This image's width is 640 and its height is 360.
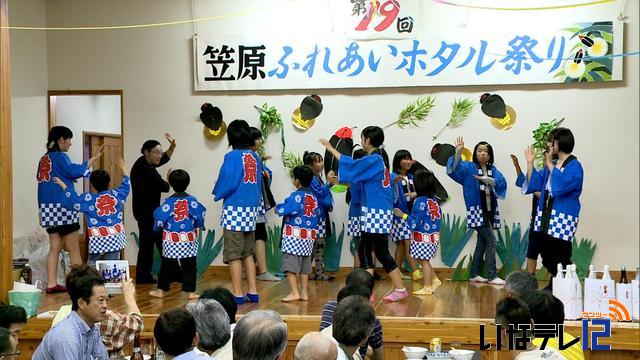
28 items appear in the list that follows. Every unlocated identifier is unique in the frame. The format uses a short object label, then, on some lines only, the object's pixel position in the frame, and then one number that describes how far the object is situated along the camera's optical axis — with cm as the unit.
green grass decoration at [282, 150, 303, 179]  857
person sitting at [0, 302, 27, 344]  443
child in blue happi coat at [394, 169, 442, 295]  711
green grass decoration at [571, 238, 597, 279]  799
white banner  794
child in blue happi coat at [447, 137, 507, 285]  777
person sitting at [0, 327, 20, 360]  349
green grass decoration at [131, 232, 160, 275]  866
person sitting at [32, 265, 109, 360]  362
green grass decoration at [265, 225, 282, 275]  850
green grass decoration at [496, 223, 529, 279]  812
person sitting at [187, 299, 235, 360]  351
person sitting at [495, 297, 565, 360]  325
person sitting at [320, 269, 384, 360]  400
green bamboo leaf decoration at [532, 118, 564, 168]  804
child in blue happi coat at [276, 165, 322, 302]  657
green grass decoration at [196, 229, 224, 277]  870
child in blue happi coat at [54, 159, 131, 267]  693
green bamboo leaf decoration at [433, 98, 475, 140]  826
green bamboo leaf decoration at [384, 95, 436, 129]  834
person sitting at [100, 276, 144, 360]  405
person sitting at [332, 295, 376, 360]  346
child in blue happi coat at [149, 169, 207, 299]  673
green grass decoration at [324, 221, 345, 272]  848
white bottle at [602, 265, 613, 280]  569
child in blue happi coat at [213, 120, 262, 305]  639
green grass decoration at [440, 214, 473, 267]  830
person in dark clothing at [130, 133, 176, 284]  796
